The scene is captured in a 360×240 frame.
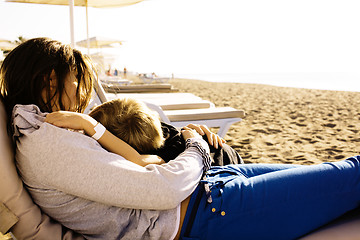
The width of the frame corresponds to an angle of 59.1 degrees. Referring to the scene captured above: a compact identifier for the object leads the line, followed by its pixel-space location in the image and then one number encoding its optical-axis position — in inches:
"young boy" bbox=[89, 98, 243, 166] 56.7
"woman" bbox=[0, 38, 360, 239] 41.9
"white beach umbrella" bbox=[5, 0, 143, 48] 213.6
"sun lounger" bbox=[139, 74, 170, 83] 719.6
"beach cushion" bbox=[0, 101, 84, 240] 42.2
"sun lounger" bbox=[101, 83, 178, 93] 241.9
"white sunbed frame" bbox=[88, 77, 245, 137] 124.3
